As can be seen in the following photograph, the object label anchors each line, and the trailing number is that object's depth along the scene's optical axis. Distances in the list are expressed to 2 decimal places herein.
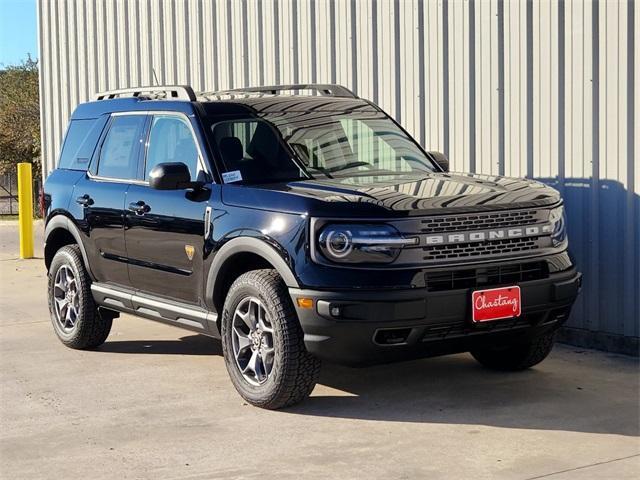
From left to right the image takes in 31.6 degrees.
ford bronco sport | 6.11
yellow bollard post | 15.20
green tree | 33.53
